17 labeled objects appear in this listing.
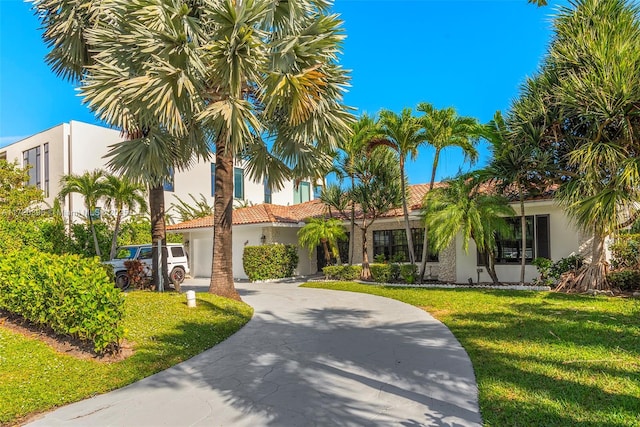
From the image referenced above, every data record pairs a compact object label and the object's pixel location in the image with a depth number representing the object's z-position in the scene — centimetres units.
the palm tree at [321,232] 1783
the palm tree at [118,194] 1762
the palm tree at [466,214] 1316
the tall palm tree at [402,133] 1505
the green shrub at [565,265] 1318
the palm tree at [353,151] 1600
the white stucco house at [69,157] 2456
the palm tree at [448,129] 1455
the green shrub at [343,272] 1834
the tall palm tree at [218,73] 912
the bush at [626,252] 1241
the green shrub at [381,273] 1711
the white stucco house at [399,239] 1469
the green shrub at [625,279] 1173
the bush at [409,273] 1639
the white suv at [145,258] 1587
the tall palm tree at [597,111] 1036
